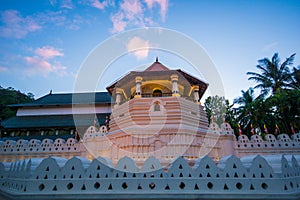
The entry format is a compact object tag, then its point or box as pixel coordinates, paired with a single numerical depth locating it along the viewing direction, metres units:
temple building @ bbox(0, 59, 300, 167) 10.41
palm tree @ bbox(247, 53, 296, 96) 24.78
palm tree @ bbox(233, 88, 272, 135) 22.16
